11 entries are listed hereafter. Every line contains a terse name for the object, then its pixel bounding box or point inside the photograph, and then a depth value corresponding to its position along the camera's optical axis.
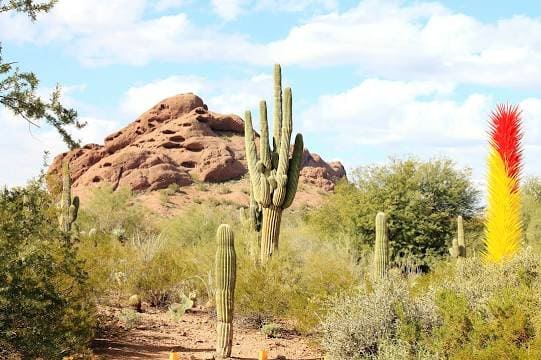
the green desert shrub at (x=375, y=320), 10.28
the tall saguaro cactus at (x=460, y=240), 20.99
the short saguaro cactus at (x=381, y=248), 14.44
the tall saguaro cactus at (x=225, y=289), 12.67
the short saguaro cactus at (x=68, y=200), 22.41
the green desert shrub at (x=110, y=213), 38.81
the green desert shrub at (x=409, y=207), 28.22
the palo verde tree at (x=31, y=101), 11.22
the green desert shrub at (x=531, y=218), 30.48
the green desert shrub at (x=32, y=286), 8.75
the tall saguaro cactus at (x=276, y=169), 17.19
